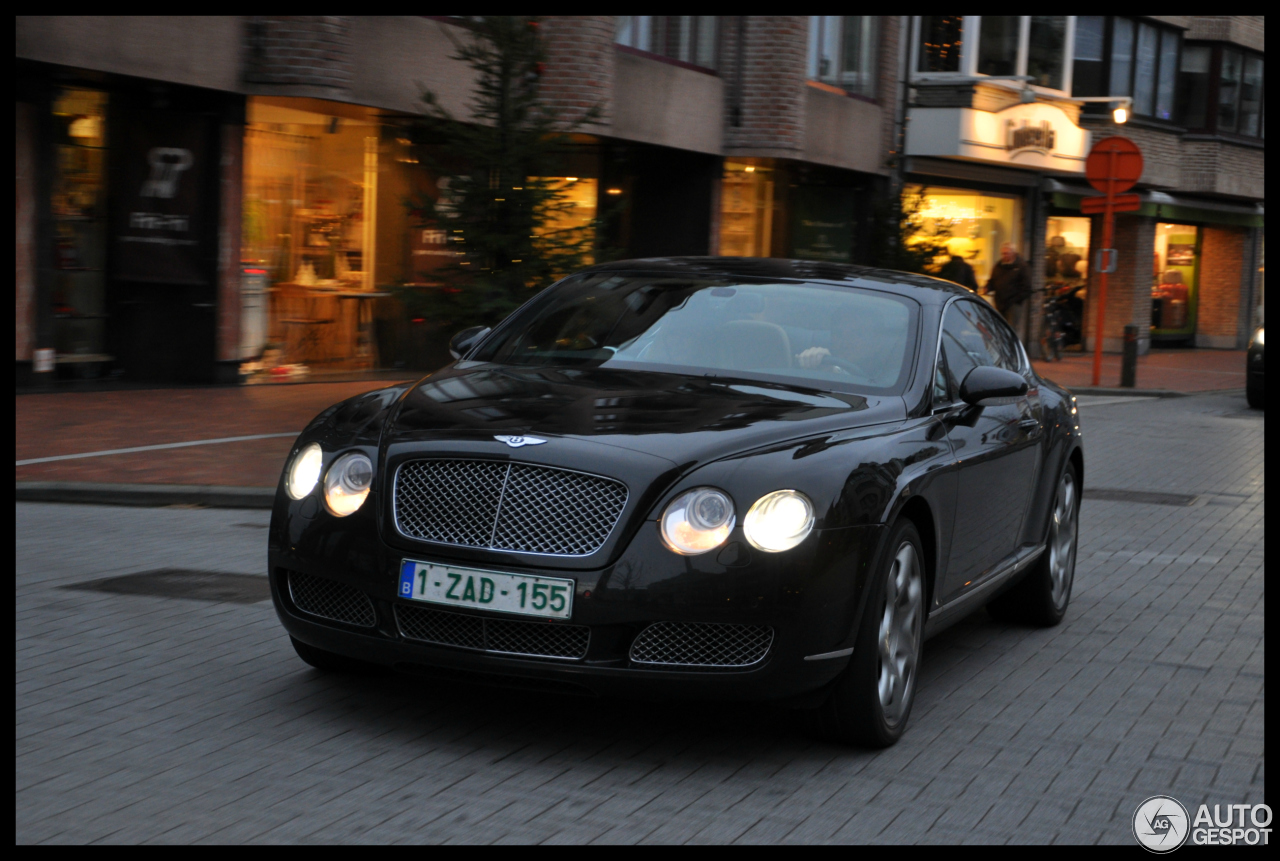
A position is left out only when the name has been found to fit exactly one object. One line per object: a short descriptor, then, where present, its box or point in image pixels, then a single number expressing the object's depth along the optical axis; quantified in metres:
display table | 18.47
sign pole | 22.05
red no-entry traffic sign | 22.05
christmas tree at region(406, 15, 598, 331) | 12.41
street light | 25.00
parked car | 20.39
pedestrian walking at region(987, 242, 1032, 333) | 26.31
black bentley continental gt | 4.35
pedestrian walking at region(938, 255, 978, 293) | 24.11
